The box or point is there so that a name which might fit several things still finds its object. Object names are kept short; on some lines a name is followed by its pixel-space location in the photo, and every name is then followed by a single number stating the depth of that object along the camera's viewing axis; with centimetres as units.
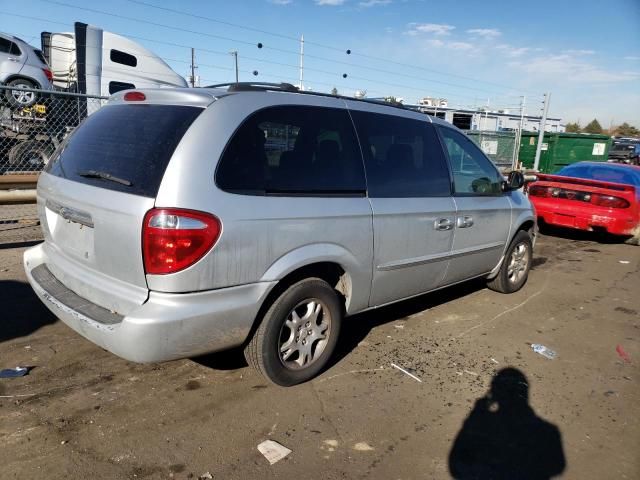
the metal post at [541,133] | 1399
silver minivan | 255
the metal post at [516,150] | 1364
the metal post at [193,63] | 3255
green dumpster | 1647
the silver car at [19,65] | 1259
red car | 799
